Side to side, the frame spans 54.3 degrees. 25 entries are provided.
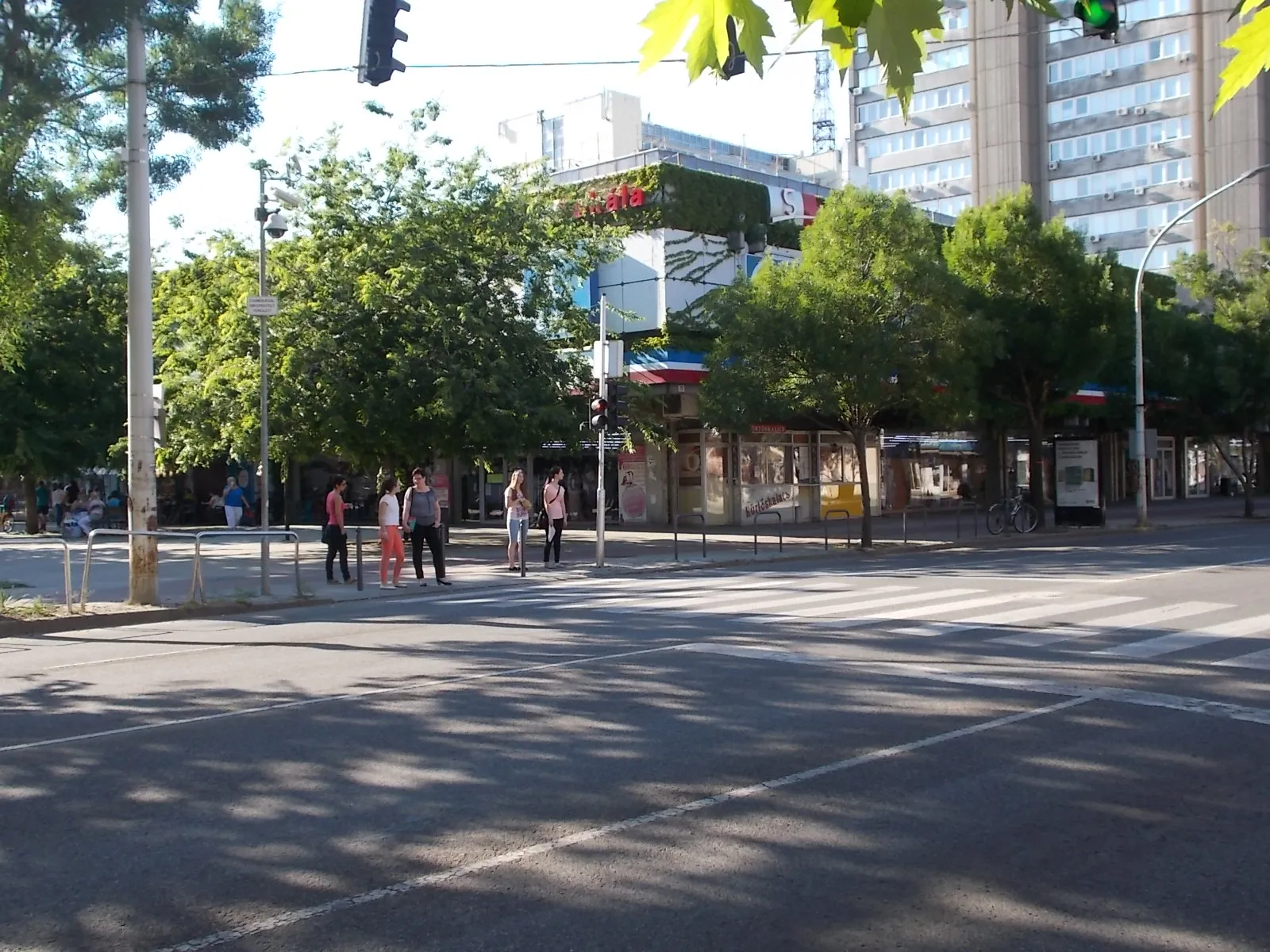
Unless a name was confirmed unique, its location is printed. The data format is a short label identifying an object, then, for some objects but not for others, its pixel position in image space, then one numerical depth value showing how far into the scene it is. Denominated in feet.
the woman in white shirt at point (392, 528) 64.85
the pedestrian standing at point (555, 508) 77.20
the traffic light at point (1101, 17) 35.04
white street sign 67.36
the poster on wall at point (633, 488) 118.42
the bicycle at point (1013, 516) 103.24
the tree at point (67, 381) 115.03
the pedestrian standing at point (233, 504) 114.21
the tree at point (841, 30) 9.81
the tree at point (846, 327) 86.07
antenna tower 374.22
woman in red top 66.33
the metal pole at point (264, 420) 68.08
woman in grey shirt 66.28
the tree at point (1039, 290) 100.22
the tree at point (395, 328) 83.05
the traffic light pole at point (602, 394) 74.64
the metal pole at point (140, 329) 51.42
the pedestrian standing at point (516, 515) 72.79
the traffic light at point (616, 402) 75.41
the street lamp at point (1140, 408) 101.35
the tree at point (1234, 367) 126.31
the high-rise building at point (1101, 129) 218.59
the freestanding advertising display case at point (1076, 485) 106.63
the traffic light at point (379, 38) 37.04
